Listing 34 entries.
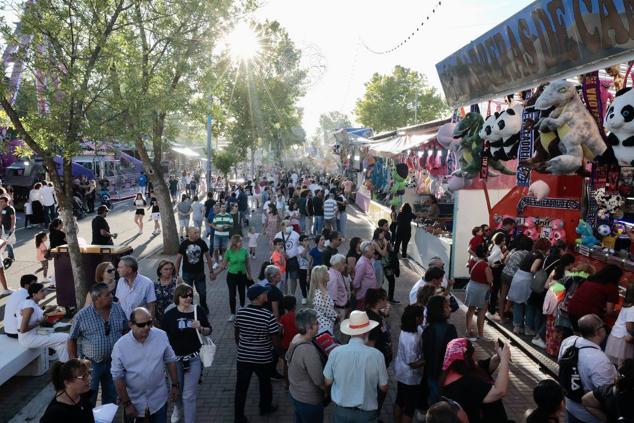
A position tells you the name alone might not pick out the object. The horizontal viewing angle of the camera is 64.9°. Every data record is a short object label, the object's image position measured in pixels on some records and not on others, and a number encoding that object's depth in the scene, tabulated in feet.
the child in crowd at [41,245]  35.24
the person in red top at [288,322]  19.17
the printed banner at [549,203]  31.14
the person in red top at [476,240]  31.96
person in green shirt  28.04
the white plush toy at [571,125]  21.35
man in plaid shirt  16.79
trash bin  30.01
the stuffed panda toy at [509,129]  26.02
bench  20.30
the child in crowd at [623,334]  18.19
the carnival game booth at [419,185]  44.34
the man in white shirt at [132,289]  20.33
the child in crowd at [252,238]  42.99
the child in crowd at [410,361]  16.49
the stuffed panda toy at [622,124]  17.26
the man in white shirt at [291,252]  31.81
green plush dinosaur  29.73
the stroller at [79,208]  73.26
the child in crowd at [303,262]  32.24
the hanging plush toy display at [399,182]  60.99
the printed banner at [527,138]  25.26
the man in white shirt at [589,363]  14.08
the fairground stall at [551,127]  18.80
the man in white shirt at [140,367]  14.74
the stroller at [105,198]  85.97
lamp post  65.57
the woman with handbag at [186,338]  17.12
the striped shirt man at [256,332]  17.62
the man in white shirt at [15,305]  21.62
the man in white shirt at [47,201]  61.77
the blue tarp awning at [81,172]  88.17
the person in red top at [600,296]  20.25
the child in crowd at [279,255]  29.32
